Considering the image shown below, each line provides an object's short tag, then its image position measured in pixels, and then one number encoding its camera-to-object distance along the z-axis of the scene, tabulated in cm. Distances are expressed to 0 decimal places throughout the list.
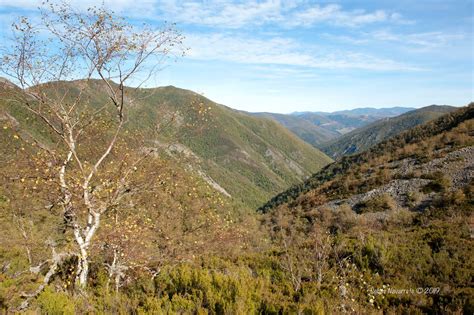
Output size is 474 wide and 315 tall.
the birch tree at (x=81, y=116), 845
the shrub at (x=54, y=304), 530
